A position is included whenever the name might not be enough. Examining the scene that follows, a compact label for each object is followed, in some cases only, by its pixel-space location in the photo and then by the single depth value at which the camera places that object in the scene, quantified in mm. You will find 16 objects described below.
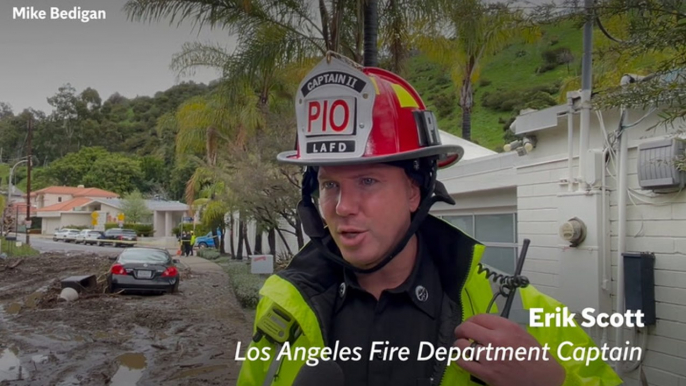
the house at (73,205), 58219
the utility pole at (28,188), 33625
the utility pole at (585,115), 5297
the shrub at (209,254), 30175
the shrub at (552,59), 38150
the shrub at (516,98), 29031
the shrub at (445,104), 36125
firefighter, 1635
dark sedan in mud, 13914
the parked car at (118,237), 43725
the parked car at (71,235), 48969
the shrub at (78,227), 58003
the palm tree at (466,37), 4883
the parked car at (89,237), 45594
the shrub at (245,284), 12608
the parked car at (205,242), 38803
